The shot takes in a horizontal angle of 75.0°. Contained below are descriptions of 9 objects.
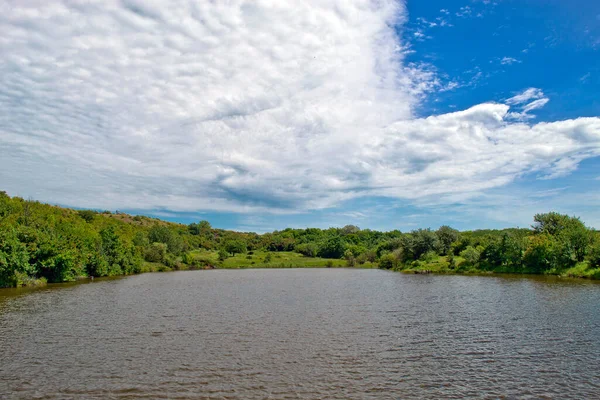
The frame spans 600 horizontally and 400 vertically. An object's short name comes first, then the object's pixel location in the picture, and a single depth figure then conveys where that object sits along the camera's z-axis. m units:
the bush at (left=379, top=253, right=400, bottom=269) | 138.62
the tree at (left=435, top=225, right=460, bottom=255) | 131.38
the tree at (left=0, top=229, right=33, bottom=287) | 63.20
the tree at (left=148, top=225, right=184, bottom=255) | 165.62
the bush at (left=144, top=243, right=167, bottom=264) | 146.50
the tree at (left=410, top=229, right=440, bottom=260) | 127.19
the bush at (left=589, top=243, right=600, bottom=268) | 76.75
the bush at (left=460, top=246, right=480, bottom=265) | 109.88
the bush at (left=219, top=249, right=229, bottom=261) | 177.62
